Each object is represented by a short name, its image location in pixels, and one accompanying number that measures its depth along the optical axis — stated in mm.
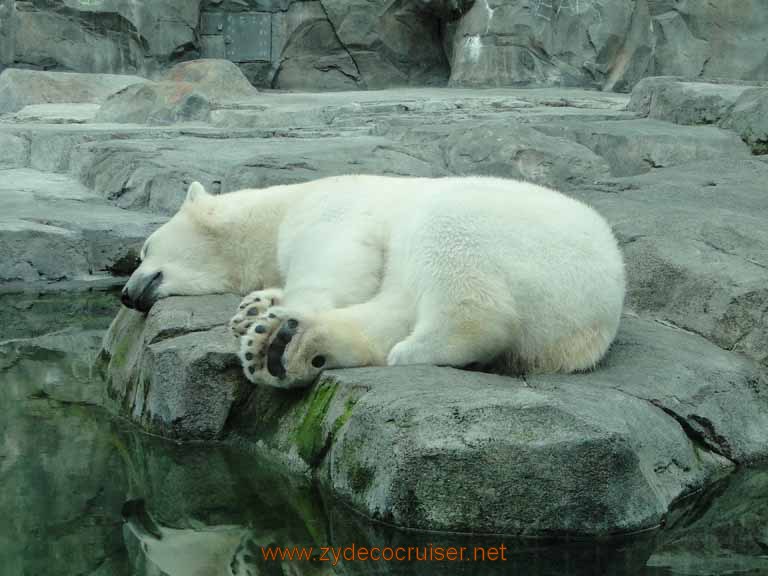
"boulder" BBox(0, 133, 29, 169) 19359
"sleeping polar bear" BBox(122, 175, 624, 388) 6348
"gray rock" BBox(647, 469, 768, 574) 5156
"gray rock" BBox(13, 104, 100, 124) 22719
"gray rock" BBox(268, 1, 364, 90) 35031
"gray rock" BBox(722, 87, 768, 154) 15445
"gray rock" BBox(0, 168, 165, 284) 12562
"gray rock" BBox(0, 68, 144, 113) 25922
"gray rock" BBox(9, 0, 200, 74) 31656
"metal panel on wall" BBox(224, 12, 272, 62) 35656
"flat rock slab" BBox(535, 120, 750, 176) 15086
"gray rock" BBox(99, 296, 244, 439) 7234
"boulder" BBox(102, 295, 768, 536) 5262
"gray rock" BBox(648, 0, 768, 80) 28031
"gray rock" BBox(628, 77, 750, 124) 17203
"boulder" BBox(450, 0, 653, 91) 29672
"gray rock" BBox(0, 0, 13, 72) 31219
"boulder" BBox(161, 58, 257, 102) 25281
